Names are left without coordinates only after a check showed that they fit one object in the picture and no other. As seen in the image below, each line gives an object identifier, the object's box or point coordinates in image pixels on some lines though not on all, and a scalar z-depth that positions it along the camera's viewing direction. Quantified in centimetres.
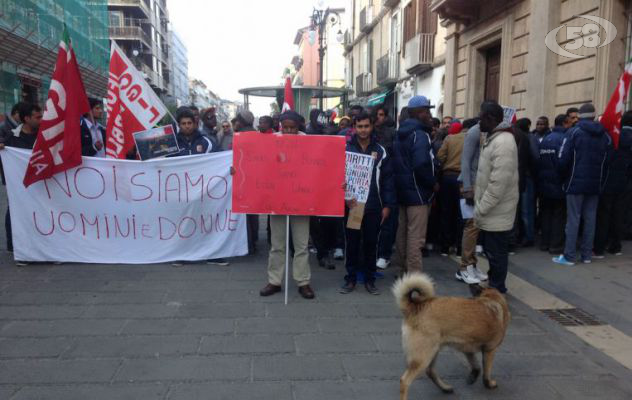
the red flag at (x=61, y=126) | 565
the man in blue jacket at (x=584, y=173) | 604
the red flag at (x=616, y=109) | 582
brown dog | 285
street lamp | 2016
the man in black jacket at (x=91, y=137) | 659
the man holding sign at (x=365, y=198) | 496
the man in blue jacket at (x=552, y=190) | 676
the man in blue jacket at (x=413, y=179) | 527
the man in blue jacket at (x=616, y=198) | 645
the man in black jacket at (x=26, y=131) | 618
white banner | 595
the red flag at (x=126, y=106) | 609
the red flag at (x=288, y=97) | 779
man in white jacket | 439
